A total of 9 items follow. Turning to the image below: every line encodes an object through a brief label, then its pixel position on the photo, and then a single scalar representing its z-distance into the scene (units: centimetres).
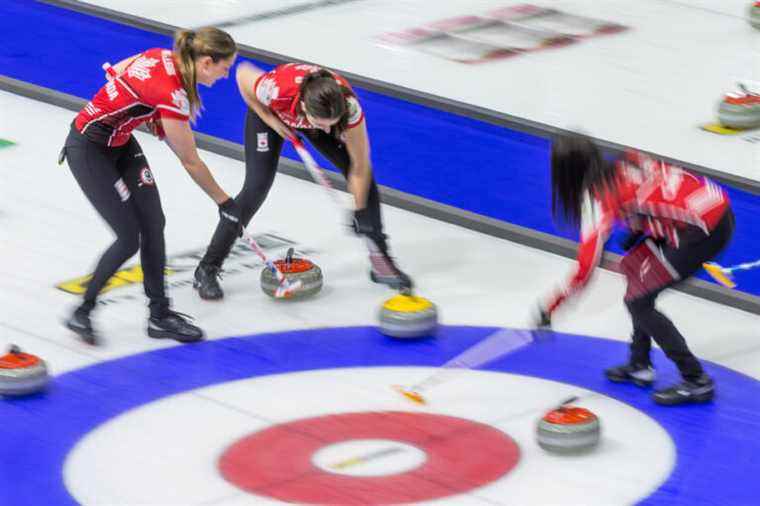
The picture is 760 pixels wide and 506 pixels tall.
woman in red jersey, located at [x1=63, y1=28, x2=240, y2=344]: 1387
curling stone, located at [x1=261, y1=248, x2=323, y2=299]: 1568
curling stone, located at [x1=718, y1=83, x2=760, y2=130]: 1847
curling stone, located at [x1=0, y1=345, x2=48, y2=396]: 1346
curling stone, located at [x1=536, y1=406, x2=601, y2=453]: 1262
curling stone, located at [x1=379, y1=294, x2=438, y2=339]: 1480
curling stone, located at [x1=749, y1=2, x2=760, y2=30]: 2230
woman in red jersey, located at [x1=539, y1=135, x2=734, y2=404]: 1249
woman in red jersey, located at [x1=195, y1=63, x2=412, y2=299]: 1497
